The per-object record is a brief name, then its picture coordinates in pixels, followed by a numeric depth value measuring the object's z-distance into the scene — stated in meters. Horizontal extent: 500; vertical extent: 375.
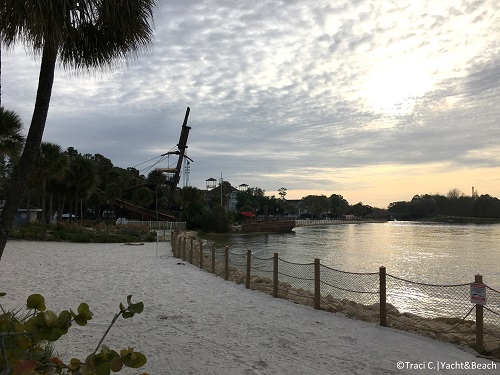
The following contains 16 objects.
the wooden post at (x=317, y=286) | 8.43
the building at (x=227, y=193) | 111.06
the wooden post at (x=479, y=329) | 5.85
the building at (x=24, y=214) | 46.66
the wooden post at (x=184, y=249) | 17.79
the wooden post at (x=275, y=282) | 9.73
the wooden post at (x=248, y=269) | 10.97
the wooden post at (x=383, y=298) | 7.25
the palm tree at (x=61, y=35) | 3.69
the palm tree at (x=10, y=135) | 18.19
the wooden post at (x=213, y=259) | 13.42
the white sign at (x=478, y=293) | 5.85
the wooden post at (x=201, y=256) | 14.87
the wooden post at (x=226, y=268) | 12.45
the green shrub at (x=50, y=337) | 1.92
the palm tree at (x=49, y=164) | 26.52
